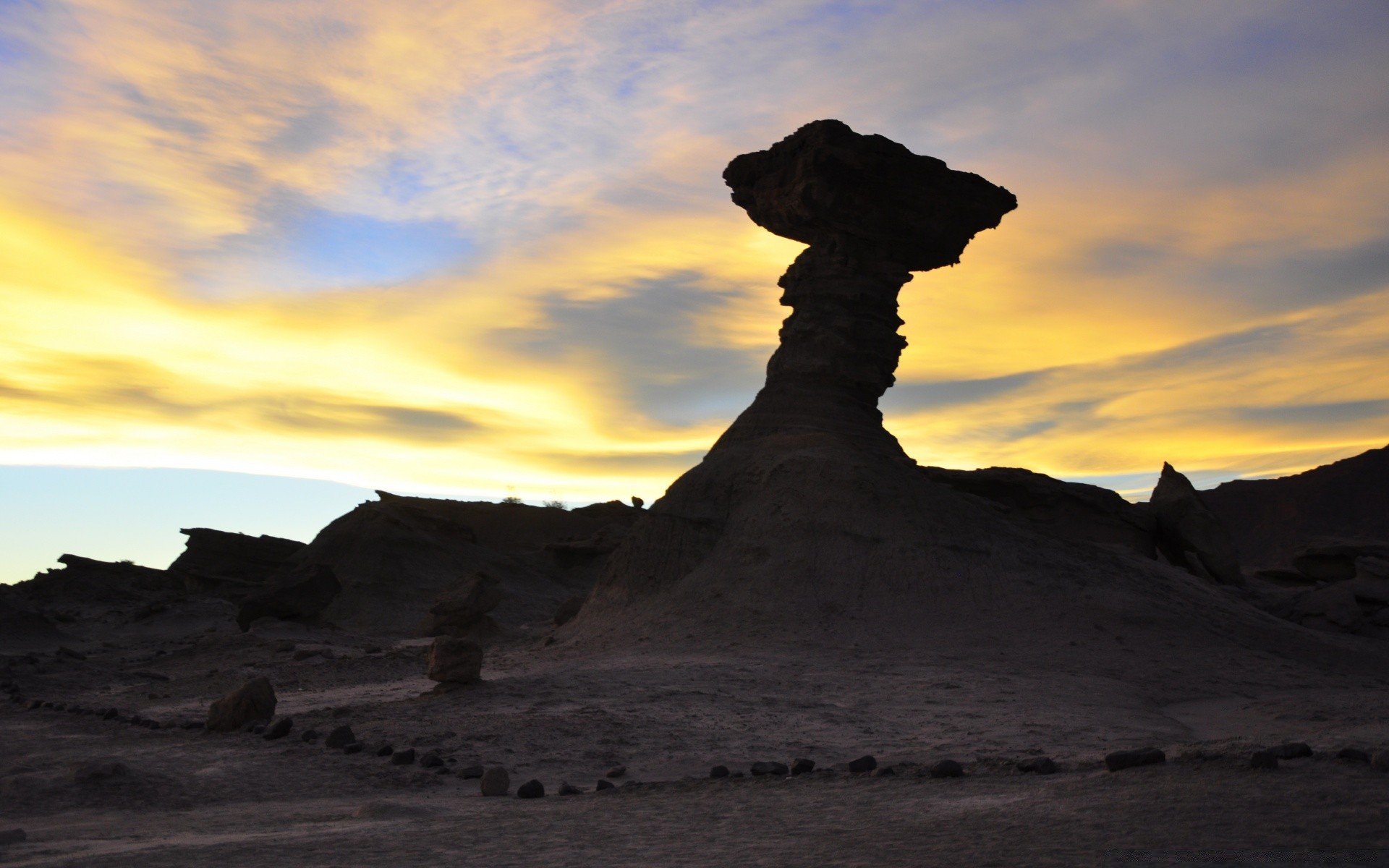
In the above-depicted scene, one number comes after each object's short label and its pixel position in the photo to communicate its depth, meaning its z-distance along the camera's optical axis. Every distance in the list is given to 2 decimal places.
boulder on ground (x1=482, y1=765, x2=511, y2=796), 8.28
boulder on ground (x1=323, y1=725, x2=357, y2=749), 10.16
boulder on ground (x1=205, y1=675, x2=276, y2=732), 11.52
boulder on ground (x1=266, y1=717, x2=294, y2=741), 10.80
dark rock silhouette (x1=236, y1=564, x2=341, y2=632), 26.56
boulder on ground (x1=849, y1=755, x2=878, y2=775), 8.00
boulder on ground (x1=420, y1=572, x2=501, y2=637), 23.86
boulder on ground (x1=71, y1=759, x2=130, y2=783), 8.64
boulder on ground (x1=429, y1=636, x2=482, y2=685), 12.74
